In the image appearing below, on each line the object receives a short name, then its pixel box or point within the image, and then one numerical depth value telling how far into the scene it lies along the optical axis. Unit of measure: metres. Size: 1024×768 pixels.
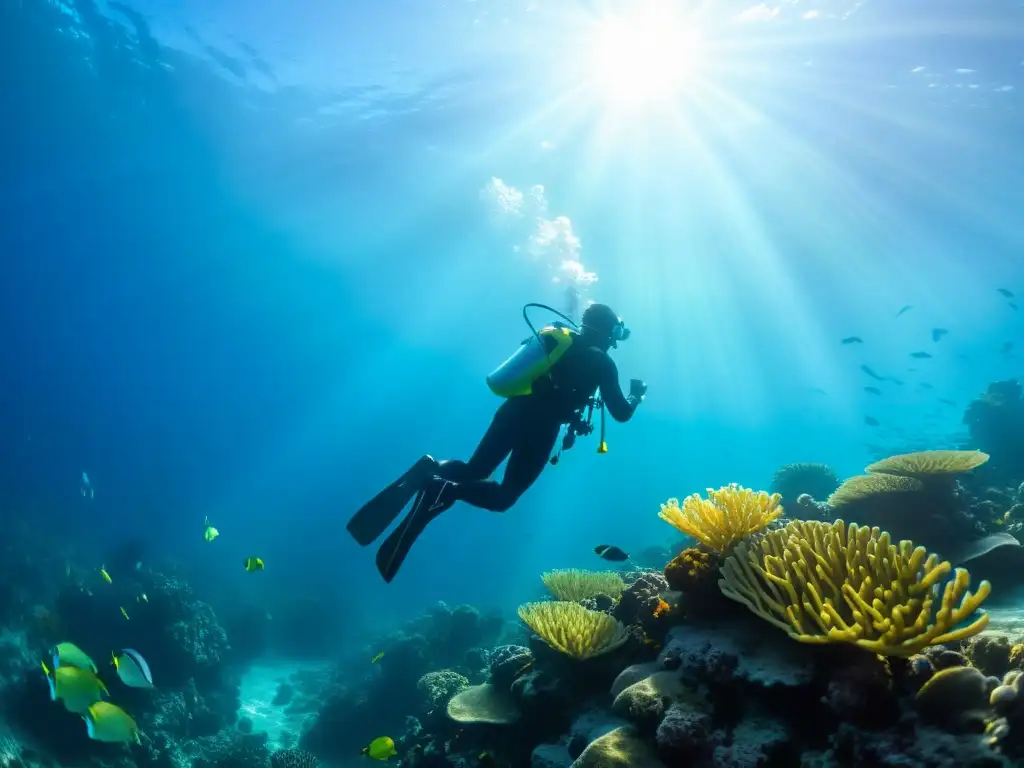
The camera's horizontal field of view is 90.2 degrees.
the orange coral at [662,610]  4.40
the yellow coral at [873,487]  6.25
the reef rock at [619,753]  3.05
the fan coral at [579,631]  4.50
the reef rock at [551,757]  3.94
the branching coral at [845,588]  2.49
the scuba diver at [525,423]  5.78
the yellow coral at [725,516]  4.20
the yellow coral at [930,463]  6.13
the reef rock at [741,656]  3.02
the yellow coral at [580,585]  6.68
